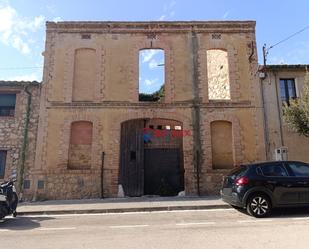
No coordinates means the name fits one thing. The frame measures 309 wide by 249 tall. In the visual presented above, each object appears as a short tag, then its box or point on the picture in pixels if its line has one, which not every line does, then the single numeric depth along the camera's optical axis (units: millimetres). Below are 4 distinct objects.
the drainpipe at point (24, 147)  12452
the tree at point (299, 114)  11524
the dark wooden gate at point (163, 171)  13094
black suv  7641
